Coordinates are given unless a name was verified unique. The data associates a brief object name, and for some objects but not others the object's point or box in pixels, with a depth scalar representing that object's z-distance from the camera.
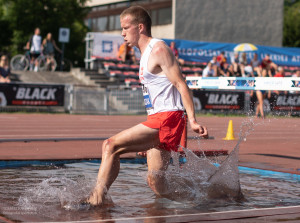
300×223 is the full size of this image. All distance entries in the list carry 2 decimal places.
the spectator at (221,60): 28.58
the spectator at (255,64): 29.92
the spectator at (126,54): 29.55
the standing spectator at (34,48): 26.75
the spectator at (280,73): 24.38
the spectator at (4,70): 23.66
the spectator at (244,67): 28.98
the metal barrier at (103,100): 23.47
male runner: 5.58
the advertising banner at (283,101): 27.11
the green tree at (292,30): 55.97
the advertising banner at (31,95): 23.00
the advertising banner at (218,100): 26.41
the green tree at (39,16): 39.28
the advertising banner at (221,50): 32.41
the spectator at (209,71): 27.37
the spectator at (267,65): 28.11
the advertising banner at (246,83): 8.54
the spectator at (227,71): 27.97
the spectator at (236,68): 28.40
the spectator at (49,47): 27.25
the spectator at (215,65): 27.41
